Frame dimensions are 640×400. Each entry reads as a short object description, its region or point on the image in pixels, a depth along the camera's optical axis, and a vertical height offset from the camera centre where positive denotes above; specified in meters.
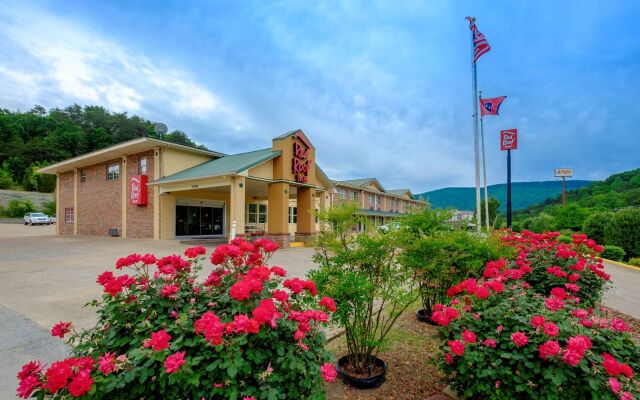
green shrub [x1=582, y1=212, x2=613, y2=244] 14.53 -1.14
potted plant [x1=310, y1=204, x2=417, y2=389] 2.80 -0.69
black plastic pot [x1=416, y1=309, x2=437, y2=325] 4.71 -1.86
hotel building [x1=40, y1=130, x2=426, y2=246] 15.08 +0.94
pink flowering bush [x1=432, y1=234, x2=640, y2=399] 1.73 -0.96
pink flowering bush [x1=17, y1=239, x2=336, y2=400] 1.36 -0.74
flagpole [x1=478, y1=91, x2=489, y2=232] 14.08 +2.04
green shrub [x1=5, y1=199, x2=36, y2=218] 39.97 -0.30
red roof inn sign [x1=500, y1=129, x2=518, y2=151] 14.83 +3.26
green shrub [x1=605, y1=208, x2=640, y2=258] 12.93 -1.29
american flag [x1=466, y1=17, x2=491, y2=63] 10.85 +6.03
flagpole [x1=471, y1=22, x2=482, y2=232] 11.59 +3.50
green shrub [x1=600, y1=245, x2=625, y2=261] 12.41 -2.15
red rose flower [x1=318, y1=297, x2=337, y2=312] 1.97 -0.68
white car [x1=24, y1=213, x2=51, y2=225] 34.38 -1.57
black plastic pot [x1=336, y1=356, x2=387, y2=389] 2.80 -1.71
